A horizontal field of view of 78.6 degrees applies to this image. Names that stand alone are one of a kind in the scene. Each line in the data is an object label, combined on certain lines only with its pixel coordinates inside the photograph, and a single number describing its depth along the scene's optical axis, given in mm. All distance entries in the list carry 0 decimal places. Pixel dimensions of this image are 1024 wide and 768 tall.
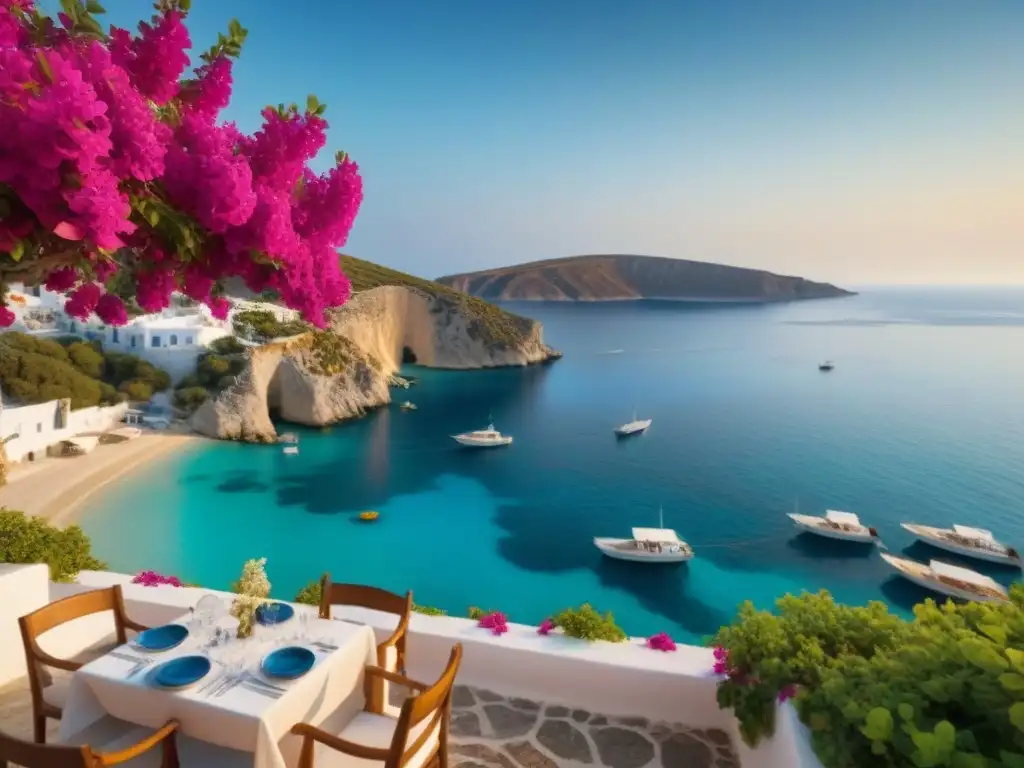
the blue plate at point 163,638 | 3369
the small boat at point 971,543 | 22844
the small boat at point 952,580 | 19453
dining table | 2873
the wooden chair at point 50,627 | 3453
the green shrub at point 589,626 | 4828
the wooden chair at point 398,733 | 2730
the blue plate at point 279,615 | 3646
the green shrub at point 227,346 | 37812
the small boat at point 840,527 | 24109
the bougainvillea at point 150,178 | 1816
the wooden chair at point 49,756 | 2363
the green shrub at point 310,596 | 6632
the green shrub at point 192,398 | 34844
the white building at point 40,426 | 25656
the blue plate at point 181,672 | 3000
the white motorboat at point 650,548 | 21422
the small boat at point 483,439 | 36781
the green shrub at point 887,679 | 2166
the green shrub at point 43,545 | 5172
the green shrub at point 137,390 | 33906
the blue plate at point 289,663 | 3098
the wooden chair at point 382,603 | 3967
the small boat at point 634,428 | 41094
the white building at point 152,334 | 36688
